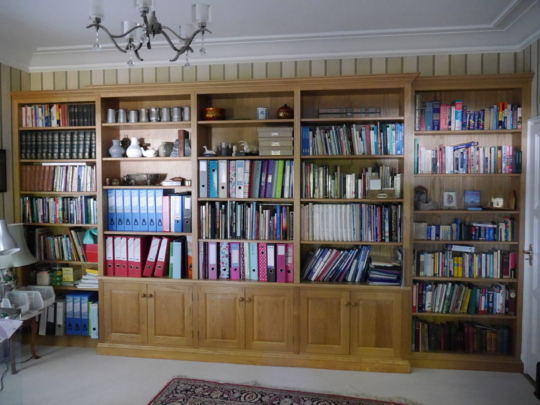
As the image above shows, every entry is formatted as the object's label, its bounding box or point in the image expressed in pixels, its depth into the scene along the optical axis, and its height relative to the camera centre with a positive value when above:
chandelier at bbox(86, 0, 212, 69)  1.71 +0.78
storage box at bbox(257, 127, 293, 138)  3.27 +0.50
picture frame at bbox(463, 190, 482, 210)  3.28 -0.06
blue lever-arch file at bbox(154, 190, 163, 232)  3.48 -0.15
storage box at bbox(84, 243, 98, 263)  3.64 -0.54
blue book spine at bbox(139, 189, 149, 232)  3.49 -0.14
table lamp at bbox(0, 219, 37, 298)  3.16 -0.54
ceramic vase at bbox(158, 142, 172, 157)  3.49 +0.38
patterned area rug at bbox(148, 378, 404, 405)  2.77 -1.45
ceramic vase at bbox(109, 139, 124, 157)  3.51 +0.38
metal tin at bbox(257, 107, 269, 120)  3.33 +0.66
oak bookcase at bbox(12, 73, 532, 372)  3.21 -0.80
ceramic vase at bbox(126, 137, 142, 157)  3.49 +0.36
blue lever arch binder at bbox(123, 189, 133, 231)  3.52 -0.18
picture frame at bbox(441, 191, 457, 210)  3.33 -0.06
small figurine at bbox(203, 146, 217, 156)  3.40 +0.34
